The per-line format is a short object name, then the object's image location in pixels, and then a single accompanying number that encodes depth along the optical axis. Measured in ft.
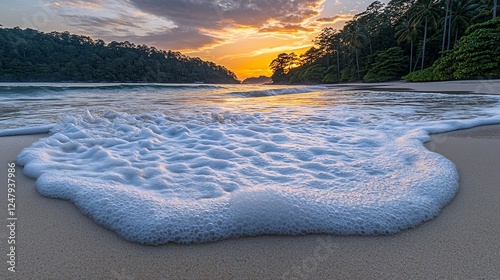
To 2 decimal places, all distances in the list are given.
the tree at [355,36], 132.87
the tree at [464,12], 92.07
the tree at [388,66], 119.14
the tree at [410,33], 100.08
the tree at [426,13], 91.48
